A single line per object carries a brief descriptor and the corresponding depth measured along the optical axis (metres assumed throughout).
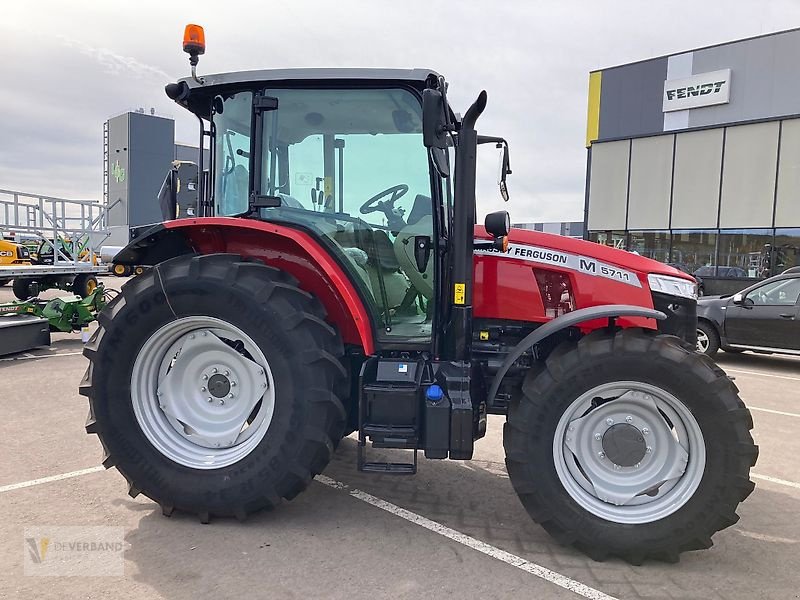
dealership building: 16.69
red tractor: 2.93
